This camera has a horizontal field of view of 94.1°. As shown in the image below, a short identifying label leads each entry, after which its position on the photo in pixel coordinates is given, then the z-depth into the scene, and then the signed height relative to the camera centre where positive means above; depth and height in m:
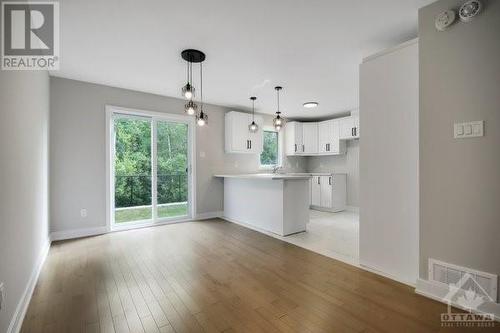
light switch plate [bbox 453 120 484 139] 1.78 +0.28
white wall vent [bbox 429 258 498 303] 1.75 -0.91
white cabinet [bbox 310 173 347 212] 6.00 -0.70
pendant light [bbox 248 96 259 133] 4.68 +0.83
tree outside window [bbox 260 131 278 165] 6.53 +0.49
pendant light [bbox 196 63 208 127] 3.43 +0.71
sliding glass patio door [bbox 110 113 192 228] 4.32 -0.06
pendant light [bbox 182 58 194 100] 2.87 +1.19
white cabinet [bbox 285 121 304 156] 6.70 +0.78
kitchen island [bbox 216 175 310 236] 3.89 -0.67
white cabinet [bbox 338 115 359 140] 5.80 +0.97
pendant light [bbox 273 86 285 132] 4.26 +0.81
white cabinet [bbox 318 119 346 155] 6.31 +0.75
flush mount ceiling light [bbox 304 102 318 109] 5.30 +1.42
